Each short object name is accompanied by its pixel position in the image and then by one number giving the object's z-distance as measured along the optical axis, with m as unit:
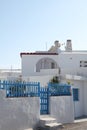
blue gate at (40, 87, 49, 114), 16.33
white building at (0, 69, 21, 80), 22.32
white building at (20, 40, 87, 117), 23.11
